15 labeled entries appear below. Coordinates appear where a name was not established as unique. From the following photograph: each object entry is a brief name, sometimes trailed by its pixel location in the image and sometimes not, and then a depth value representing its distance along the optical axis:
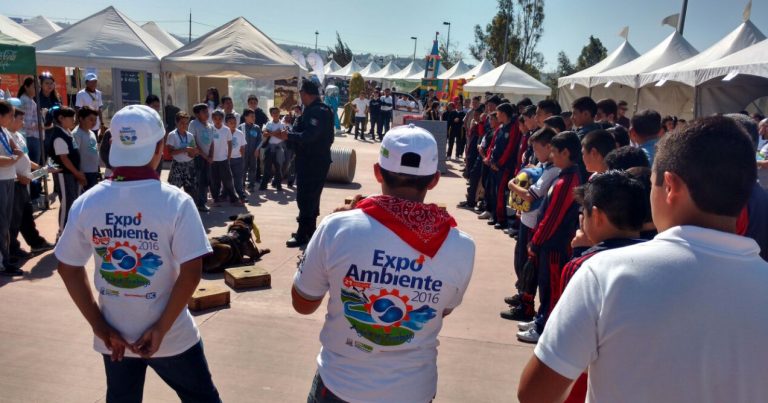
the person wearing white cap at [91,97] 12.65
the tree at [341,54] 62.16
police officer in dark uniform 7.61
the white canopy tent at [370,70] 44.31
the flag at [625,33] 21.23
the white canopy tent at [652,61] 15.68
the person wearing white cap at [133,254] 2.46
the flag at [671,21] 18.33
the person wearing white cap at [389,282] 2.02
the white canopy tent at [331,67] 44.82
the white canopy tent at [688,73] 12.48
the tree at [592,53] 50.33
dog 6.66
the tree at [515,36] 42.41
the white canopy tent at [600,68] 19.42
